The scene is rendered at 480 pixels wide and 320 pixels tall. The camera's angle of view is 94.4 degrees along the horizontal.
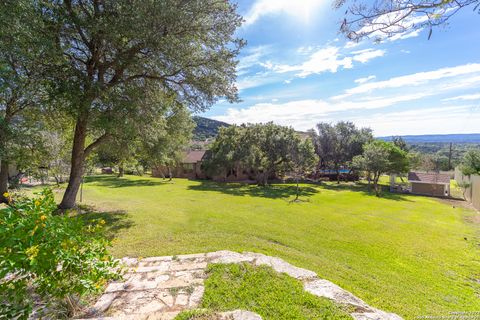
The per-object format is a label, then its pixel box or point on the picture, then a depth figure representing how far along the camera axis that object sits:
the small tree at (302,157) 22.78
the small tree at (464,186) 19.67
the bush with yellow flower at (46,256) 2.09
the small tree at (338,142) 30.12
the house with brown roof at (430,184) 23.52
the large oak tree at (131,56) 6.84
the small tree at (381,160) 23.61
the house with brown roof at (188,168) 31.32
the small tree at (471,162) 16.67
